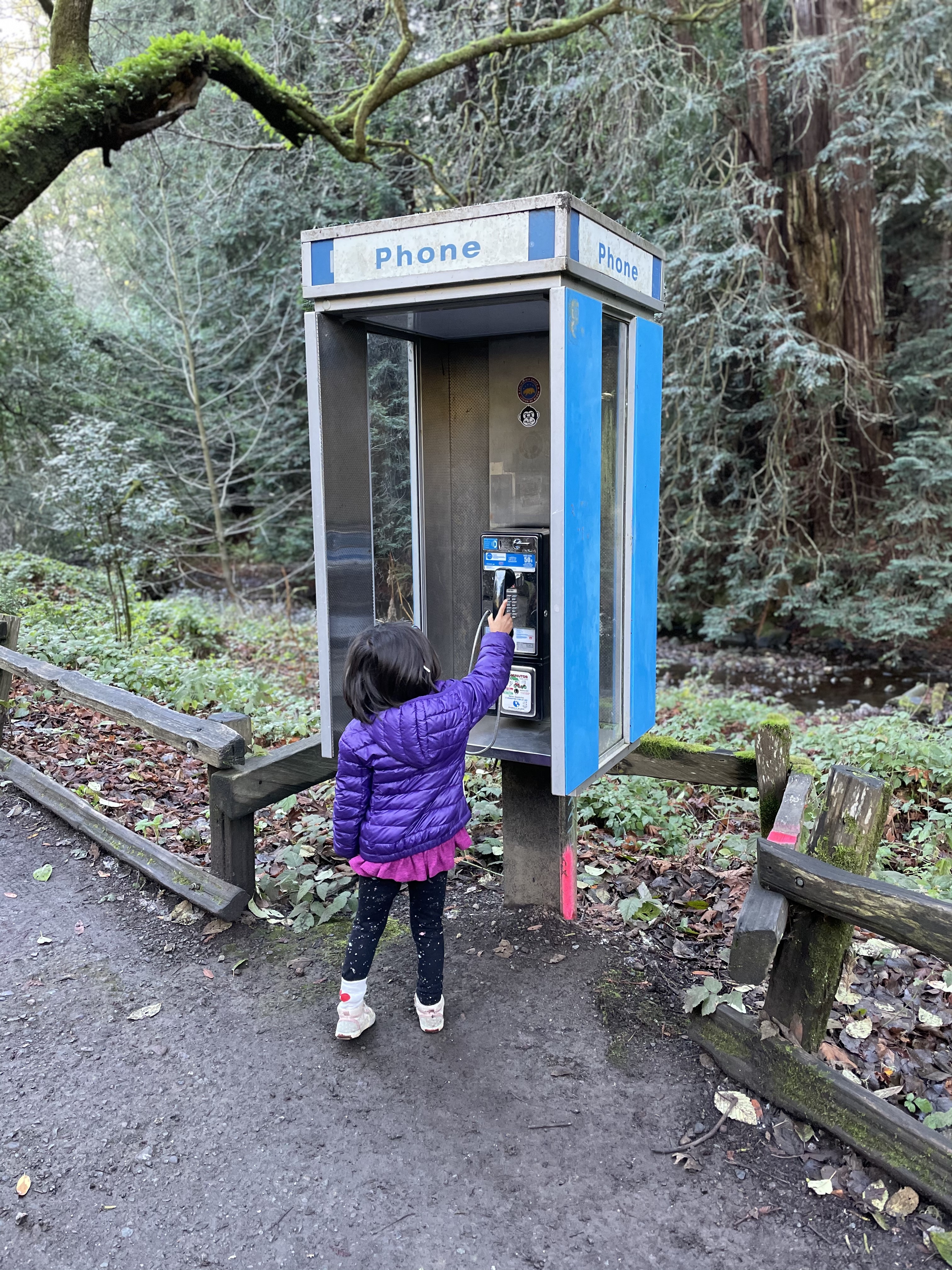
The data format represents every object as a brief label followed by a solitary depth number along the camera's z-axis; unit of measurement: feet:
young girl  8.90
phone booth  9.20
